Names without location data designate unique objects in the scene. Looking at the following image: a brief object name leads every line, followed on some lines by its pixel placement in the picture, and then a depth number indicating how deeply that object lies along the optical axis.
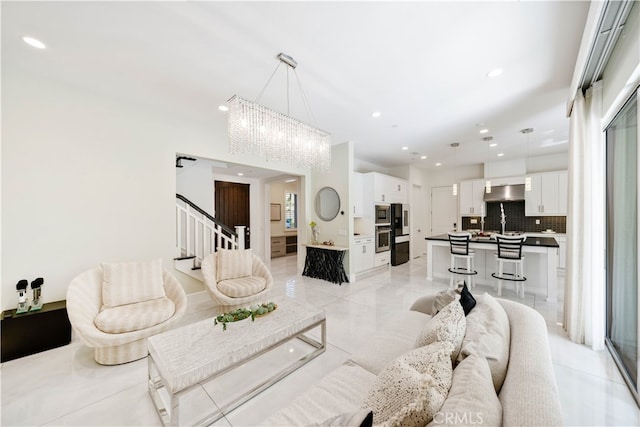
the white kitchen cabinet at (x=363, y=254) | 5.11
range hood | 6.14
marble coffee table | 1.48
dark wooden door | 6.80
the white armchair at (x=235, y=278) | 3.03
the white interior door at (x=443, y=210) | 7.56
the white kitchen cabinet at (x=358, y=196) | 5.55
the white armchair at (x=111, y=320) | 2.04
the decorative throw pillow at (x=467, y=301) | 1.72
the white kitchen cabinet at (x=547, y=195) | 5.74
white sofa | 0.76
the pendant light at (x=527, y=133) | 4.30
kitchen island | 3.73
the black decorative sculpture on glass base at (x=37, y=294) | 2.41
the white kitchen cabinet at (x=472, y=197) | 6.79
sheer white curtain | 2.37
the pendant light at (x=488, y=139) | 4.66
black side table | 2.21
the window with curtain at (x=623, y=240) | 1.91
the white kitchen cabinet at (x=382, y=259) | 5.78
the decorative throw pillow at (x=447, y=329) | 1.22
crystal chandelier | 2.44
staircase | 3.64
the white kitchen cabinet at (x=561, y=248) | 5.56
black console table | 4.82
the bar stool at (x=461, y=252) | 4.34
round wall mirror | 5.22
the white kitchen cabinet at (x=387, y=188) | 5.82
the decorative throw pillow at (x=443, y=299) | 1.85
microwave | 5.88
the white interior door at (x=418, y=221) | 7.36
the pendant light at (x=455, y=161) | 5.20
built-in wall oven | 5.85
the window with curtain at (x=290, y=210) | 8.16
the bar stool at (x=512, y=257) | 3.81
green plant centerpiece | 2.03
